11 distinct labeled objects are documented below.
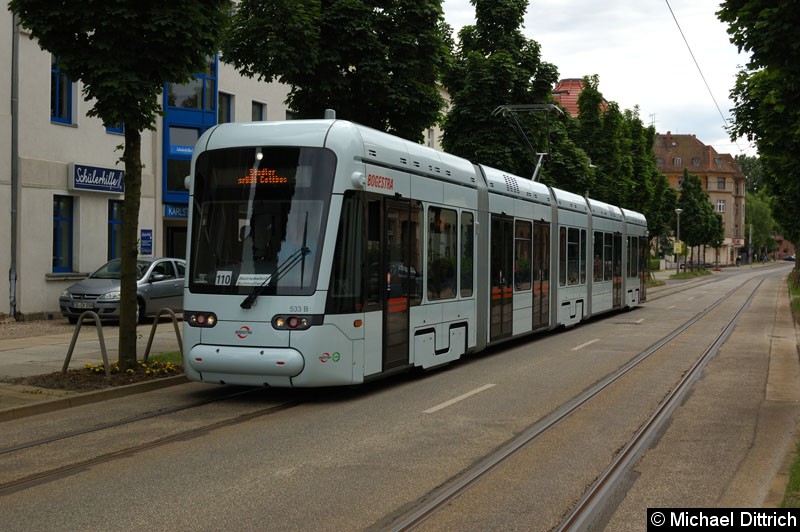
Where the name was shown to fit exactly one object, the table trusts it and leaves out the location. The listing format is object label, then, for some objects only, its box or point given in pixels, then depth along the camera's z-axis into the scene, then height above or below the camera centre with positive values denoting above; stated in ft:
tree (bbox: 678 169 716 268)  266.16 +14.21
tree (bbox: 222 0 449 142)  56.49 +14.11
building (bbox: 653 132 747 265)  437.17 +49.50
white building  72.33 +6.83
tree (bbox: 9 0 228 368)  35.37 +9.00
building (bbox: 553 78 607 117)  229.25 +47.07
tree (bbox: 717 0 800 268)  29.43 +7.94
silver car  66.90 -2.43
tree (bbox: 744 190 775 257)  460.55 +23.63
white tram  31.63 +0.22
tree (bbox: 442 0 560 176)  95.35 +18.83
